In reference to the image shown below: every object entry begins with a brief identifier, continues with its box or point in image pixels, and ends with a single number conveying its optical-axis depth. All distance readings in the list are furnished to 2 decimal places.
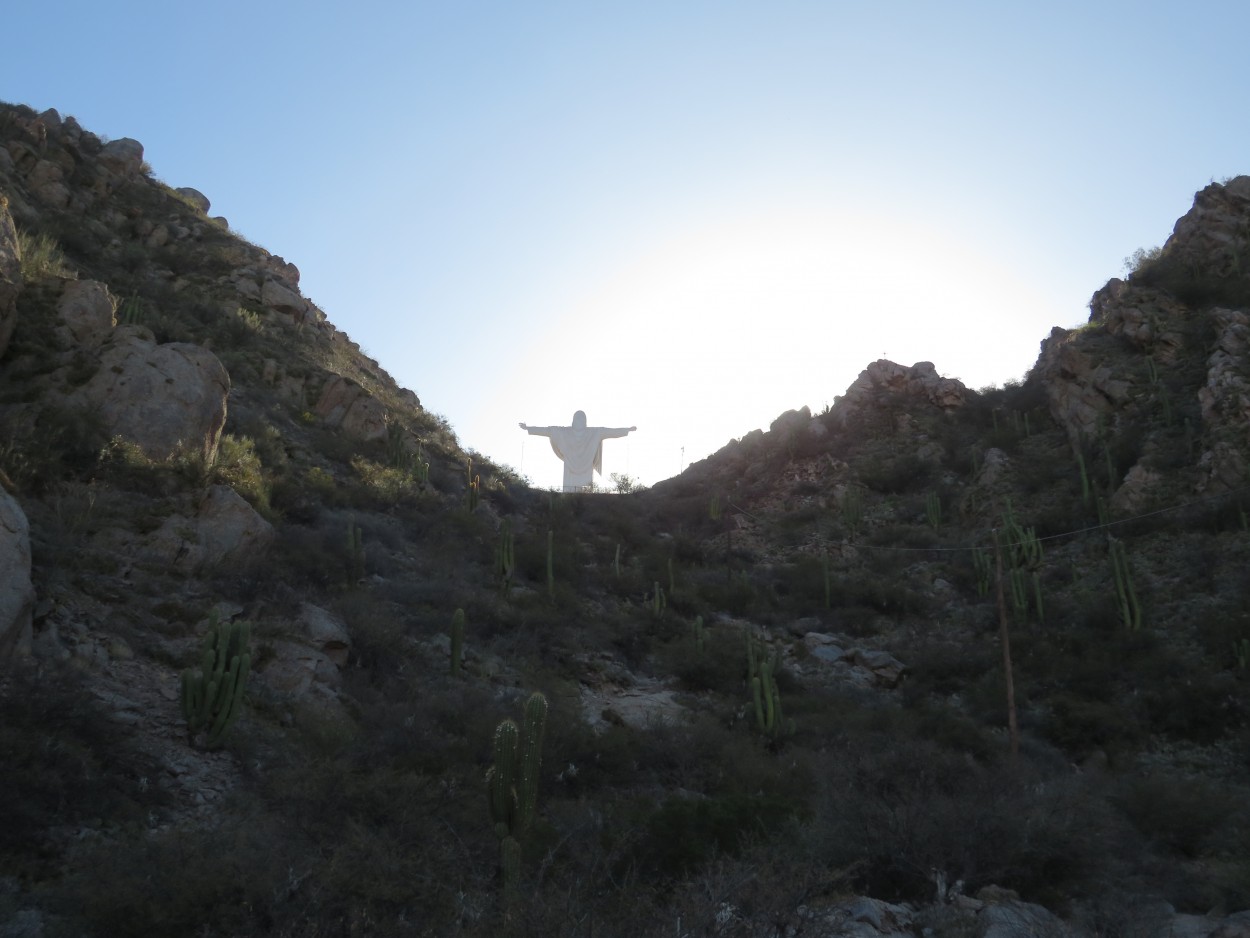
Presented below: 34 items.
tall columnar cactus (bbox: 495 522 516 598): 18.31
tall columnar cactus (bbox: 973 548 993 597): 21.38
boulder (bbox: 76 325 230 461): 14.36
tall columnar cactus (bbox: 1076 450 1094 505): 22.45
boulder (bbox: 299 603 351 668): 11.80
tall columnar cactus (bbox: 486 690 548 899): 7.68
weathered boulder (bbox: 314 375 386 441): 24.17
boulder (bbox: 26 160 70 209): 25.06
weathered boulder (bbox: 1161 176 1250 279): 27.59
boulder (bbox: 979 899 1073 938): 6.16
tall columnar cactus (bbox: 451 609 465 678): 13.01
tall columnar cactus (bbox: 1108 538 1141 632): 17.55
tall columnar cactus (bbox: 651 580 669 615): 19.78
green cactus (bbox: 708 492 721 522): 29.27
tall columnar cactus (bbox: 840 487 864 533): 26.84
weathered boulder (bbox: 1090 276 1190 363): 25.53
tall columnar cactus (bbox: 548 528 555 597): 19.27
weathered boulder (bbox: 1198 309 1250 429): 21.11
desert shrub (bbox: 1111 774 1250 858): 9.99
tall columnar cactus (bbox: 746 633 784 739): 13.87
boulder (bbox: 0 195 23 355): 13.73
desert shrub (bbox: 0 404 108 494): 12.00
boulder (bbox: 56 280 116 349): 15.20
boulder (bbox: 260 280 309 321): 28.55
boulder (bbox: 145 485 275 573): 12.34
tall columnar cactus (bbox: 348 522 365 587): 15.01
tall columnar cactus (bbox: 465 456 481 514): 22.83
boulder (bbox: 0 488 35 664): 8.27
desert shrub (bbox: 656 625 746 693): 16.55
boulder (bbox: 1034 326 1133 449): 25.45
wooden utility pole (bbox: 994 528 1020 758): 13.34
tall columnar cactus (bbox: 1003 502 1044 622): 19.03
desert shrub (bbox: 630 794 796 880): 7.56
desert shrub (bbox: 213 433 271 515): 14.99
